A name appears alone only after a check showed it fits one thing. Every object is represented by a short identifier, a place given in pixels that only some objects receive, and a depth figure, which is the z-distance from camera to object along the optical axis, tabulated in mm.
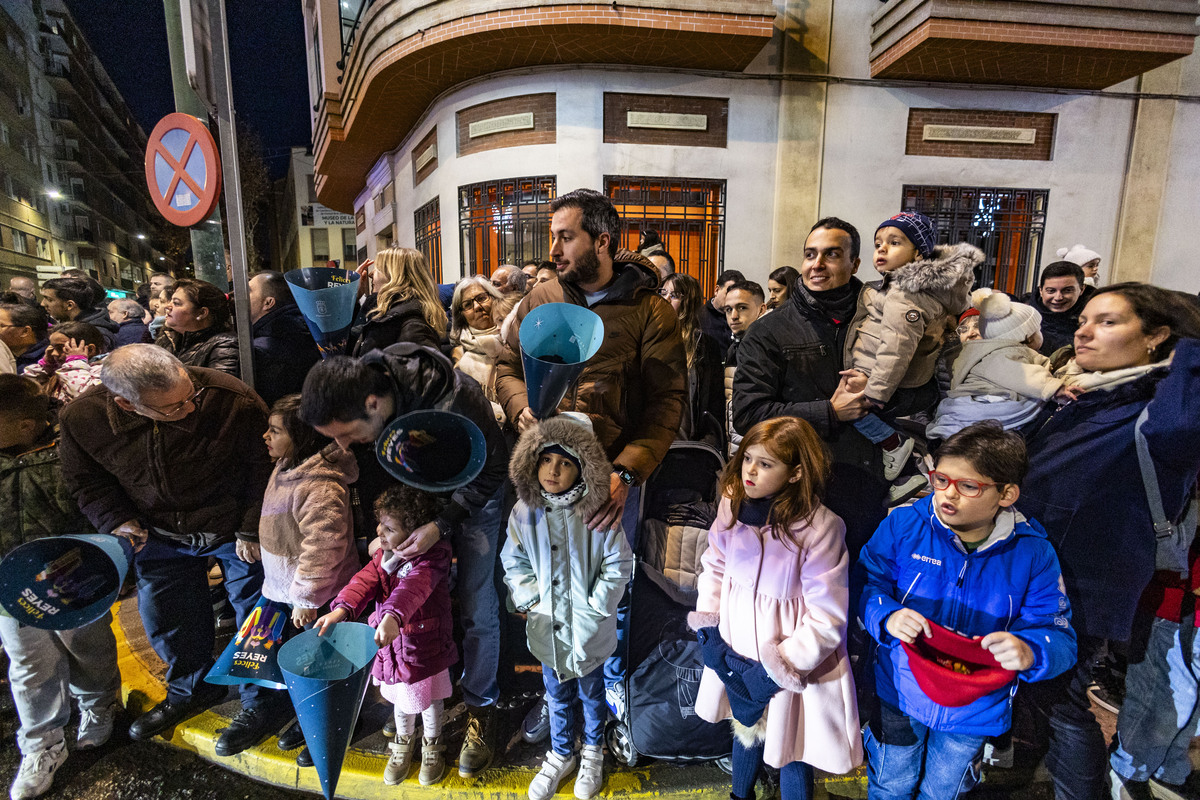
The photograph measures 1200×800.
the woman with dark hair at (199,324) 2689
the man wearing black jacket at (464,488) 1911
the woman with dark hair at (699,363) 3221
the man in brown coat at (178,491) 2197
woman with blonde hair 2648
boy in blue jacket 1741
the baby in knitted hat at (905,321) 2012
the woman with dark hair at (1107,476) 1795
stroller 2203
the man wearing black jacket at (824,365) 2195
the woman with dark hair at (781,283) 4305
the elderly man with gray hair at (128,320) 4012
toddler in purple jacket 2066
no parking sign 2322
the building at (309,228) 18469
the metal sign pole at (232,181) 2314
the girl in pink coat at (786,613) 1860
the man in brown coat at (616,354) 2148
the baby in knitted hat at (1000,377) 2115
